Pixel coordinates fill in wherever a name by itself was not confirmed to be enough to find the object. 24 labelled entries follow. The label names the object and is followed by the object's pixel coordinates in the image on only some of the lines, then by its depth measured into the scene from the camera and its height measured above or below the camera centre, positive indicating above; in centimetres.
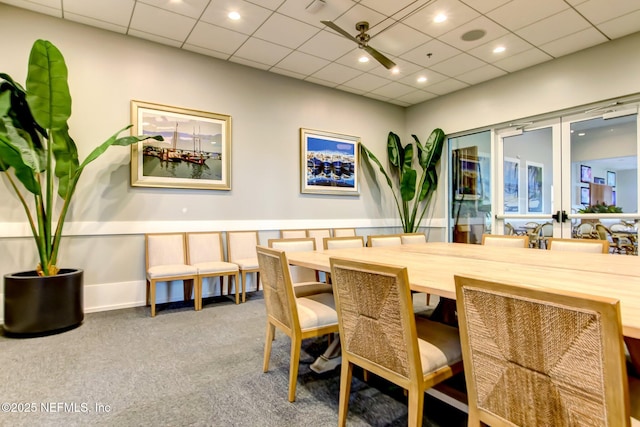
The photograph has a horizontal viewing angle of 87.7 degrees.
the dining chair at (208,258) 377 -56
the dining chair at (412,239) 367 -30
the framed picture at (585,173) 426 +47
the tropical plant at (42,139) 288 +71
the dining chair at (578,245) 259 -29
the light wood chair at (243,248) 411 -46
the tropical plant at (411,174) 561 +67
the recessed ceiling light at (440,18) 338 +200
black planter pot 287 -78
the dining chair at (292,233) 475 -30
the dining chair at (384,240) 344 -30
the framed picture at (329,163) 512 +80
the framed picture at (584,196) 424 +18
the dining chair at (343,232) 516 -31
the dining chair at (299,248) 297 -32
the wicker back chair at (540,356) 85 -42
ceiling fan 308 +157
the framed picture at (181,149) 388 +80
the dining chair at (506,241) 308 -29
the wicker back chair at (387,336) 134 -57
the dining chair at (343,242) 314 -29
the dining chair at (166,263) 353 -57
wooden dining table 128 -31
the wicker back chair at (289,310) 188 -60
